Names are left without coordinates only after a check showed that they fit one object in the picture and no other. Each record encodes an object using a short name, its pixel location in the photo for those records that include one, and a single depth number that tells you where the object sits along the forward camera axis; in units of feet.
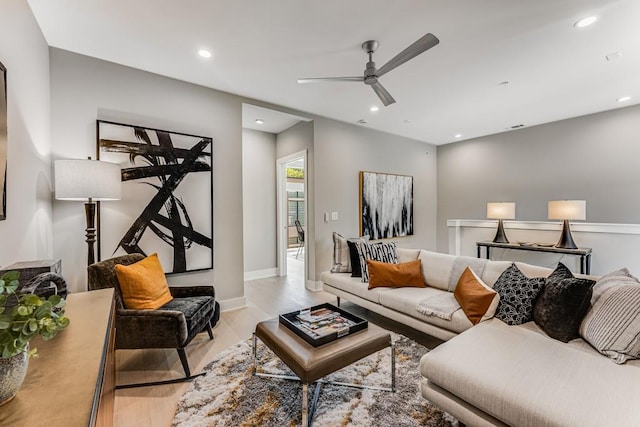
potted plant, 2.16
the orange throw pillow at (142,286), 7.07
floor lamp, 7.00
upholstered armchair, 6.64
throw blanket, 7.49
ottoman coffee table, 5.08
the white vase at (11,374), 2.16
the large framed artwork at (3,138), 5.05
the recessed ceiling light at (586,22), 7.02
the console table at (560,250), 12.92
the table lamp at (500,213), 15.87
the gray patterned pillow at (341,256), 11.55
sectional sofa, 3.94
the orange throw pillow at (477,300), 6.94
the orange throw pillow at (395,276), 9.68
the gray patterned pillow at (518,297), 6.58
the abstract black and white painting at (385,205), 16.16
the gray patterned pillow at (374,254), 10.59
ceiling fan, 6.41
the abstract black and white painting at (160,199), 9.05
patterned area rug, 5.51
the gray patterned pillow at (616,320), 5.01
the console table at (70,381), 2.12
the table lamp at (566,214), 12.94
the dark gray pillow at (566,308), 5.77
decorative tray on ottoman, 5.84
